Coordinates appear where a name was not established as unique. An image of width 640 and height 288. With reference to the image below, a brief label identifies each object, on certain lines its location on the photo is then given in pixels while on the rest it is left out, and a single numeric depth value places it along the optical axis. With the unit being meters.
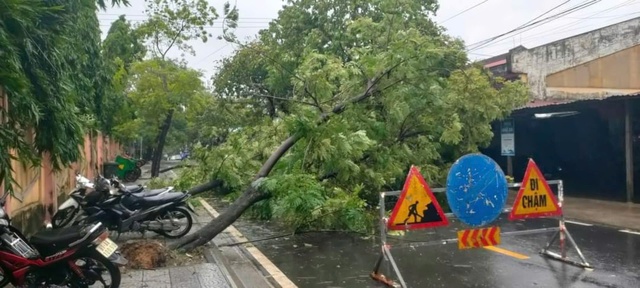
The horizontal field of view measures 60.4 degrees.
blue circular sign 6.57
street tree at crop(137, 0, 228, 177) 25.70
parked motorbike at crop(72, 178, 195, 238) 8.78
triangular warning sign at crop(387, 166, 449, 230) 6.33
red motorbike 5.42
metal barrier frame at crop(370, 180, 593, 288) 6.27
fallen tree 9.43
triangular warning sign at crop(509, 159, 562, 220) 7.20
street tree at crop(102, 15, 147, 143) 20.75
